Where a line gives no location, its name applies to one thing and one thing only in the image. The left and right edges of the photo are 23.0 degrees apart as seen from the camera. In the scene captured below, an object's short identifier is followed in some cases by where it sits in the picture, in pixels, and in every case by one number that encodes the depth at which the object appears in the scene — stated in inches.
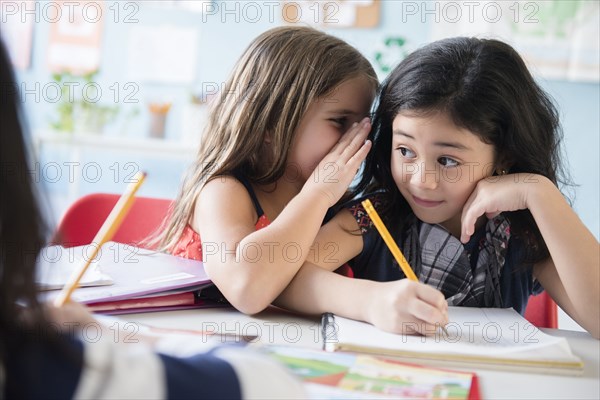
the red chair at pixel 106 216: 79.0
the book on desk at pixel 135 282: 61.8
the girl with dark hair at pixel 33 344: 37.1
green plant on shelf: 167.4
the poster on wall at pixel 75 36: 178.4
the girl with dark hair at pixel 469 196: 65.7
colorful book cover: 52.4
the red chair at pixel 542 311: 76.2
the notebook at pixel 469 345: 57.0
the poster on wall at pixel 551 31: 148.0
